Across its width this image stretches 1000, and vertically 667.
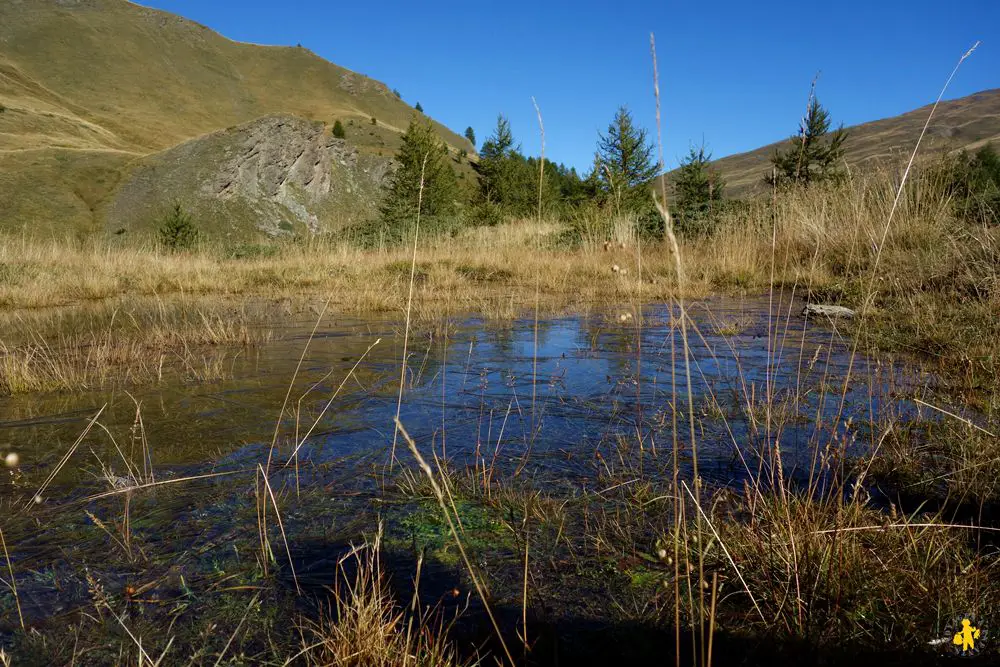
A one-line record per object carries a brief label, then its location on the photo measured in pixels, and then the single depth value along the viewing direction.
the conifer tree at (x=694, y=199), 11.45
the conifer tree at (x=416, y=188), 18.47
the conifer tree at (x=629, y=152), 22.28
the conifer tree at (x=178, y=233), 16.31
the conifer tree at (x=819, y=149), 18.91
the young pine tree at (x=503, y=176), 33.12
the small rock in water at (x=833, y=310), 5.25
